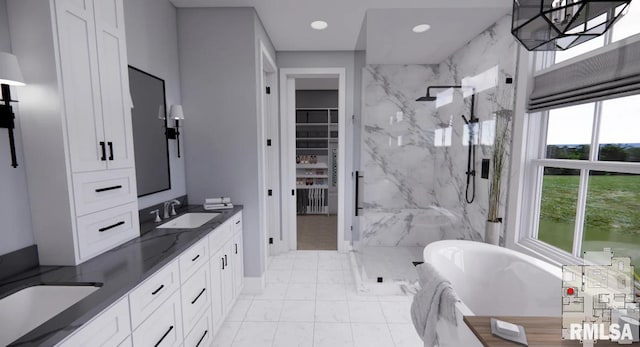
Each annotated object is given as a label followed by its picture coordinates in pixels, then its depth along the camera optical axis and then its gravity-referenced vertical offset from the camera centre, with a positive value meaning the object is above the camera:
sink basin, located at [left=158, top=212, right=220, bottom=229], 2.28 -0.62
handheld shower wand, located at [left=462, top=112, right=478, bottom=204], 2.84 -0.12
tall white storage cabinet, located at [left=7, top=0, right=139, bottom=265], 1.20 +0.15
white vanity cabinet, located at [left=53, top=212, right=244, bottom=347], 1.01 -0.82
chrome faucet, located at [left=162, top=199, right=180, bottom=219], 2.18 -0.48
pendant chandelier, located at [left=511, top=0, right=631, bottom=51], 0.87 +0.49
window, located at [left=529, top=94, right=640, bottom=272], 1.44 -0.17
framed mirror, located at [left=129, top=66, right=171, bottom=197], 1.95 +0.16
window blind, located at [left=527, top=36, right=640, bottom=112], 1.31 +0.44
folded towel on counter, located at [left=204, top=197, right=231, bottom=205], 2.45 -0.47
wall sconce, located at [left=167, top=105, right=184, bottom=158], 2.26 +0.30
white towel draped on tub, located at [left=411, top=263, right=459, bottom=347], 1.39 -0.87
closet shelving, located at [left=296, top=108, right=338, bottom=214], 5.69 -0.07
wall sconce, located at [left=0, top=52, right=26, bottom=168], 1.06 +0.29
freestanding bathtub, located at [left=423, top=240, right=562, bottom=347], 1.61 -0.93
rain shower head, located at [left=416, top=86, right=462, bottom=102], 3.16 +0.70
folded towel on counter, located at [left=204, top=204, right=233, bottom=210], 2.44 -0.53
